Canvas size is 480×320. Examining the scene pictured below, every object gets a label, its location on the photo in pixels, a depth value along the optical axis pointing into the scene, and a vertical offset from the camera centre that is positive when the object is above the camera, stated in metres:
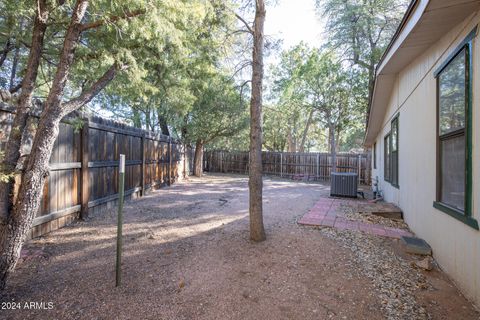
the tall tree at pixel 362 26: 12.37 +7.24
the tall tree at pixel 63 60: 2.67 +1.54
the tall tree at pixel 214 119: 13.98 +2.61
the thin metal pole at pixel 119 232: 2.71 -0.78
